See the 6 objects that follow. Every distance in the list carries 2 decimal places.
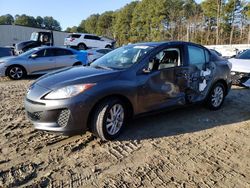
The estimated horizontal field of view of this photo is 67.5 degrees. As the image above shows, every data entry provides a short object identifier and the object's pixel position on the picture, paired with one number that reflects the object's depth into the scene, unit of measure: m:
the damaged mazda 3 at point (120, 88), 2.66
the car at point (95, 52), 9.96
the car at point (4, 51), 17.59
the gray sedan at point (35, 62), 7.57
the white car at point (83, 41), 16.83
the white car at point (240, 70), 5.88
